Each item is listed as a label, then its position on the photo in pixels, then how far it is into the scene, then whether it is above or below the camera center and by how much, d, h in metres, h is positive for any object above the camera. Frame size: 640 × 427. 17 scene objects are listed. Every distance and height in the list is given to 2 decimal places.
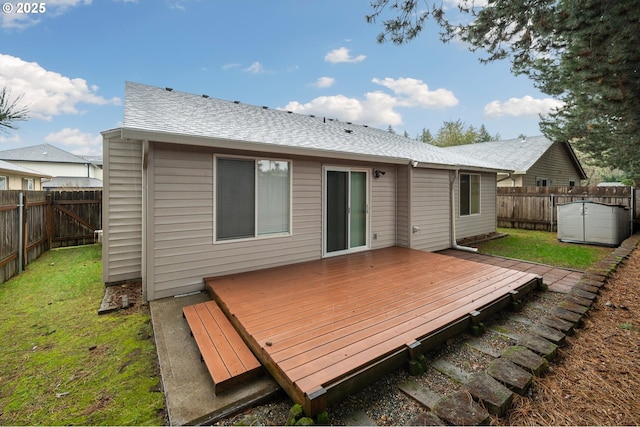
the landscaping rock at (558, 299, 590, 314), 3.34 -1.15
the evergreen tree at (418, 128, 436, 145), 38.55 +11.11
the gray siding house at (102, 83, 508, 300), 3.94 +0.38
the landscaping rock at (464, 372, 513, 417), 1.86 -1.27
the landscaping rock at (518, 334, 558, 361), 2.49 -1.24
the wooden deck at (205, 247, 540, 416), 2.10 -1.10
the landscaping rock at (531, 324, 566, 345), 2.72 -1.22
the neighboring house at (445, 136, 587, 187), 13.73 +2.93
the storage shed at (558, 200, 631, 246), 7.71 -0.28
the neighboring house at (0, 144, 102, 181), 23.55 +4.68
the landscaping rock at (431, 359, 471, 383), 2.31 -1.37
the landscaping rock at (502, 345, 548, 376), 2.29 -1.25
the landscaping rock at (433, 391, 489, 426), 1.70 -1.26
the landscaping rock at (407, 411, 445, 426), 1.70 -1.28
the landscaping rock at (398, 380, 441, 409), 2.03 -1.37
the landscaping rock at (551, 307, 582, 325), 3.13 -1.18
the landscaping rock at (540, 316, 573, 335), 2.92 -1.20
